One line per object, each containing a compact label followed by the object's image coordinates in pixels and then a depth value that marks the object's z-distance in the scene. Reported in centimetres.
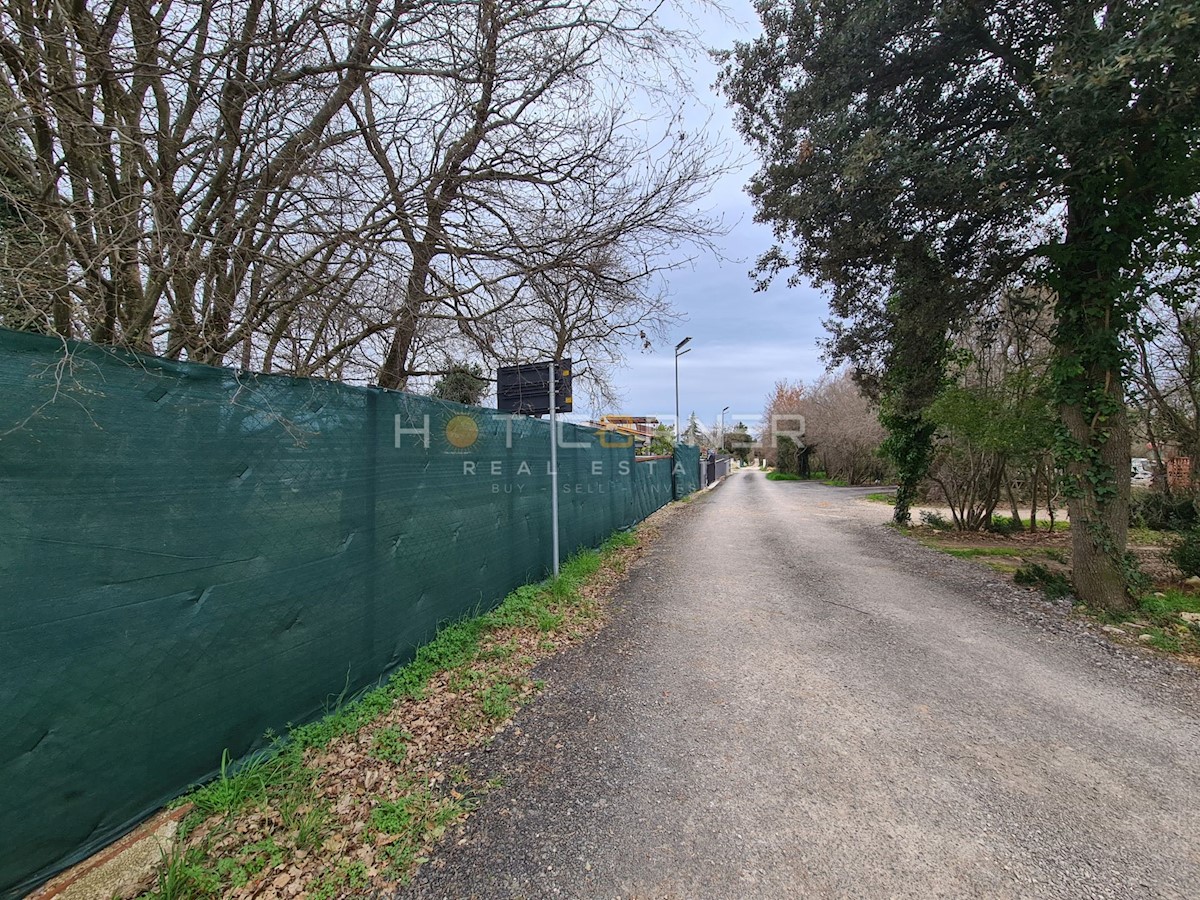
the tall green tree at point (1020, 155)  336
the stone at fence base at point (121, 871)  143
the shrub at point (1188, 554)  490
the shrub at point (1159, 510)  743
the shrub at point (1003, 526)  916
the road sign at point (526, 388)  479
